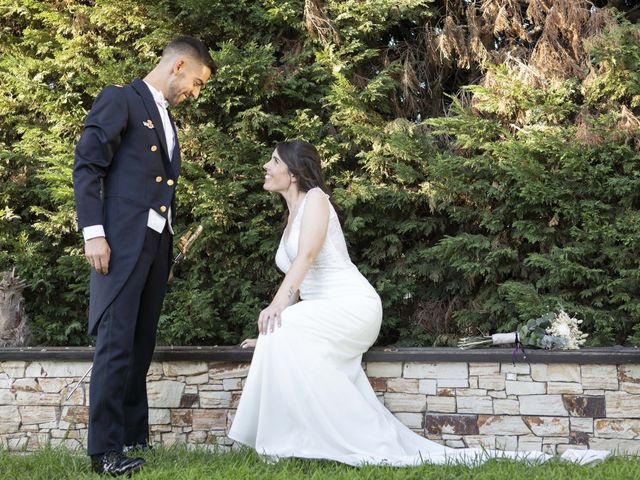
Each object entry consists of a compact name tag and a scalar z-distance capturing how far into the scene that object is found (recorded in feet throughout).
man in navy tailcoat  9.02
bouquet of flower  11.35
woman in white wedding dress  9.71
